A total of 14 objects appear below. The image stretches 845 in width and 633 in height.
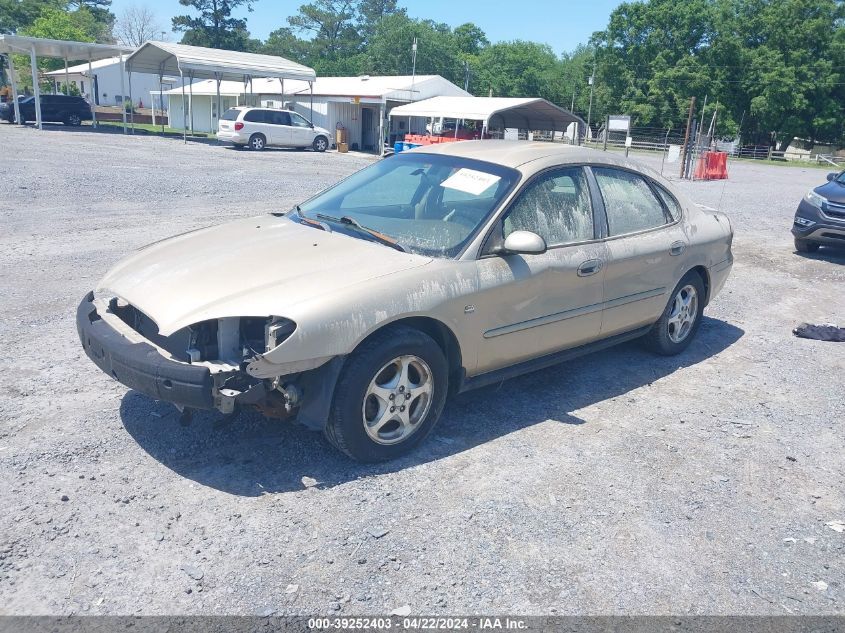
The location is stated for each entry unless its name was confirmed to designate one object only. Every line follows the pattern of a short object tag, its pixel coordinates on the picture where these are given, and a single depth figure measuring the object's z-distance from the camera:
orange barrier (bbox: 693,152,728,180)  27.23
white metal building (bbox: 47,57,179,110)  60.50
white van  29.52
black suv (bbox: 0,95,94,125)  34.50
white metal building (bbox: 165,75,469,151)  33.66
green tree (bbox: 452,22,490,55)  103.06
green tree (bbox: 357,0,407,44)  97.94
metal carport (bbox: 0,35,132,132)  30.58
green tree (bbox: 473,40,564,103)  81.50
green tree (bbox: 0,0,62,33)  68.62
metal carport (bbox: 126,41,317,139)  30.88
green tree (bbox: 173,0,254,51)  75.69
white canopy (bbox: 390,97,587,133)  22.31
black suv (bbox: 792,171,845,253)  10.27
